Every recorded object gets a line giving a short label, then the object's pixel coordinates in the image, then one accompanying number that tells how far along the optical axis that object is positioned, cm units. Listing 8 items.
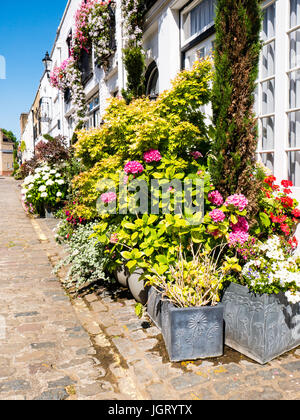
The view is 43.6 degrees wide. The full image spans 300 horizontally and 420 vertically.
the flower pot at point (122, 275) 445
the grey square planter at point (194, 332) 310
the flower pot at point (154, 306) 368
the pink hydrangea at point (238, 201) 352
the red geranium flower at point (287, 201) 407
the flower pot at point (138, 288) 409
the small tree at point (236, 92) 365
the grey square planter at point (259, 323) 305
